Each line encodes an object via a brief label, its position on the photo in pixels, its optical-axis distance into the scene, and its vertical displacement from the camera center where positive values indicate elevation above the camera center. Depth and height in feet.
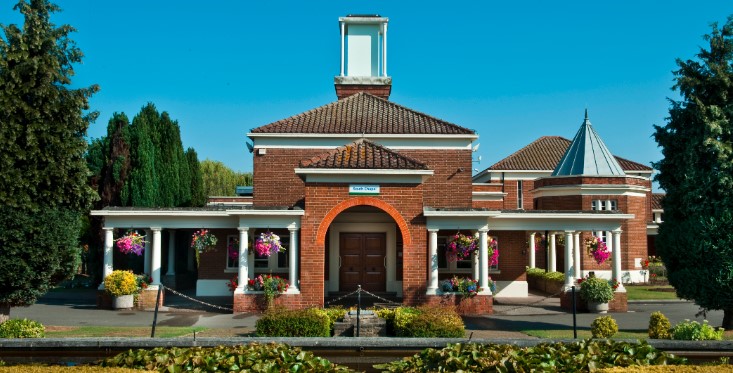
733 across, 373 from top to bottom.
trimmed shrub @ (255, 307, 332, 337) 48.85 -6.32
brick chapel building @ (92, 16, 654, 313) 66.23 +3.39
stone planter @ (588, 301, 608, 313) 72.23 -6.97
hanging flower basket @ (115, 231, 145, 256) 74.08 -0.23
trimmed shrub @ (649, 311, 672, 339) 47.85 -6.21
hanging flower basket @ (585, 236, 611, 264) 78.48 -0.57
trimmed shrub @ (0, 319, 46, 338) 45.73 -6.44
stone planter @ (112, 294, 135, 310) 72.08 -6.90
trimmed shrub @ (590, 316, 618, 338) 48.60 -6.38
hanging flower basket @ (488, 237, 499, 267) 74.41 -0.75
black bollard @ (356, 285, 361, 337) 49.93 -6.30
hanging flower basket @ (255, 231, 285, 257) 69.15 -0.22
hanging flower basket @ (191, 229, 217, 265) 73.61 +0.17
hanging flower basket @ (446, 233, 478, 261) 70.59 -0.29
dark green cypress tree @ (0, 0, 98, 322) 48.44 +6.22
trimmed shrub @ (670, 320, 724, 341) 45.09 -6.22
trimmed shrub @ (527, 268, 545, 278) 97.25 -4.41
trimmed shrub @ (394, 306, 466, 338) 47.73 -6.16
